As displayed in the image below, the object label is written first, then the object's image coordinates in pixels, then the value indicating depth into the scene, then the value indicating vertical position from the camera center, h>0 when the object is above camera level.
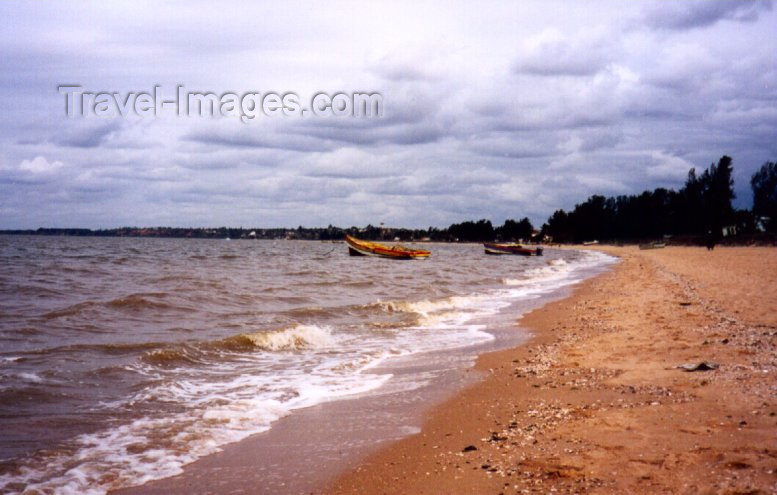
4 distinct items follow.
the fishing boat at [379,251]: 68.44 -1.62
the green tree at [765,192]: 97.71 +8.15
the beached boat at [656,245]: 99.69 -1.11
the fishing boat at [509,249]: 87.86 -1.76
